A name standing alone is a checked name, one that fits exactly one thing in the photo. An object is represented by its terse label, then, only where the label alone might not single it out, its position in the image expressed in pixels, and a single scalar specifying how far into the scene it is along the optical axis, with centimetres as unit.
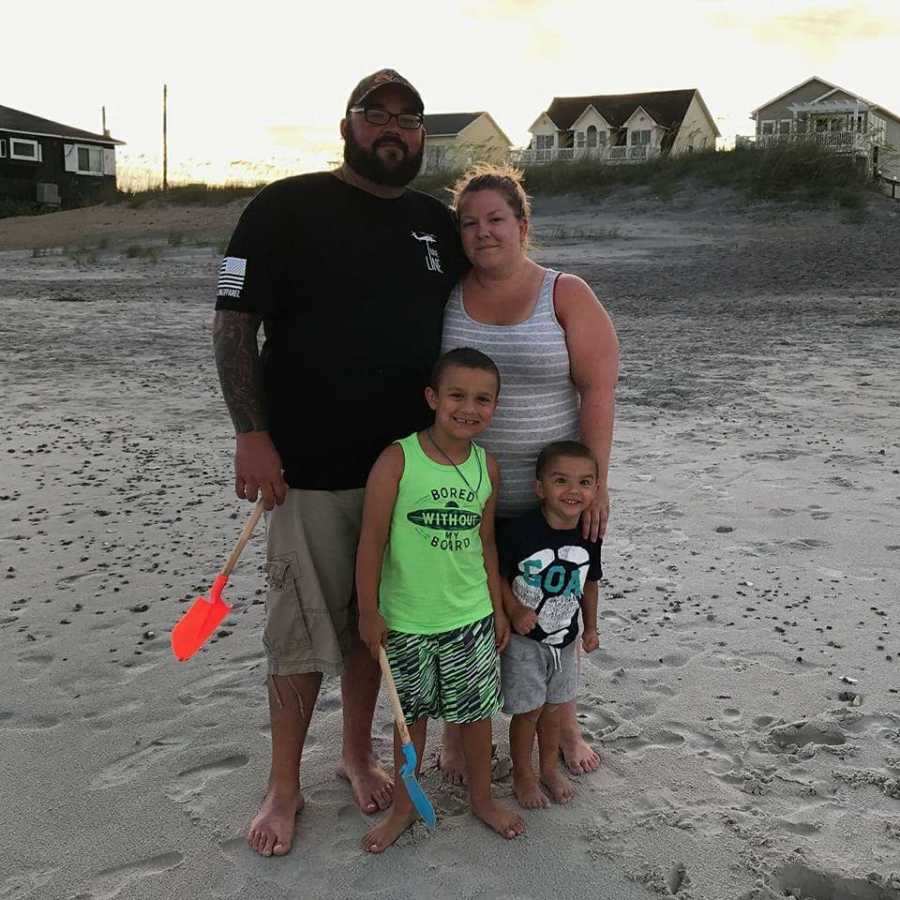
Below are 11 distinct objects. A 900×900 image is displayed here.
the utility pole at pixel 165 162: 4934
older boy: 263
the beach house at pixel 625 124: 4084
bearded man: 268
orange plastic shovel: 292
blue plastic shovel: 260
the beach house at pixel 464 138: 4047
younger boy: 272
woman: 278
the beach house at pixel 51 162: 4175
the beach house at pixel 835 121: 3012
